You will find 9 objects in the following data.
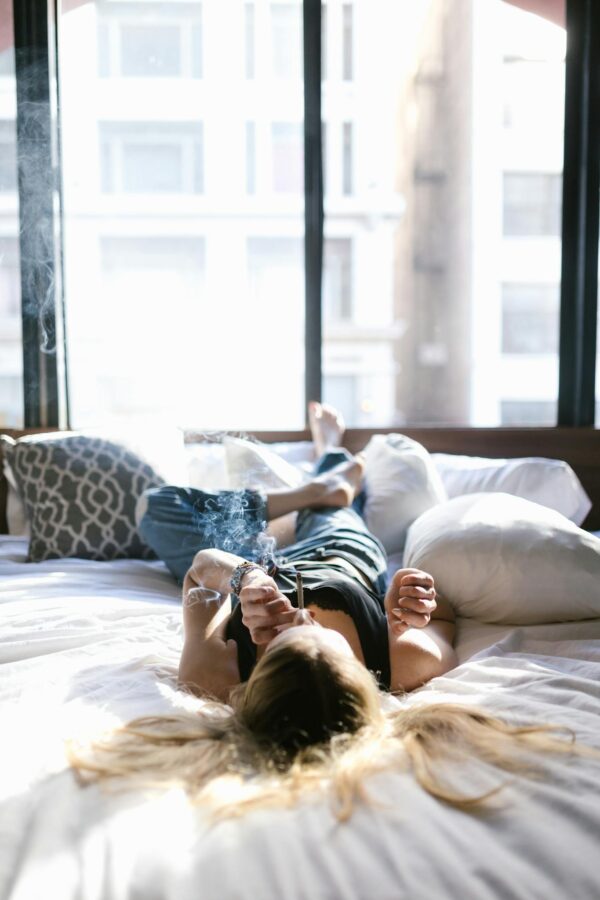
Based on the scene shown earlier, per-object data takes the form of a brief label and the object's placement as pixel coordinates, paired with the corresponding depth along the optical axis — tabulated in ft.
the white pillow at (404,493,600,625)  5.24
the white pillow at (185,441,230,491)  8.38
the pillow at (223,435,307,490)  7.80
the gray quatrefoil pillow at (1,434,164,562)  7.49
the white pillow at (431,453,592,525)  8.13
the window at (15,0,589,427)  10.33
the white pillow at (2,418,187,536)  8.09
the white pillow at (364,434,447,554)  7.73
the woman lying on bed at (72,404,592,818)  2.81
